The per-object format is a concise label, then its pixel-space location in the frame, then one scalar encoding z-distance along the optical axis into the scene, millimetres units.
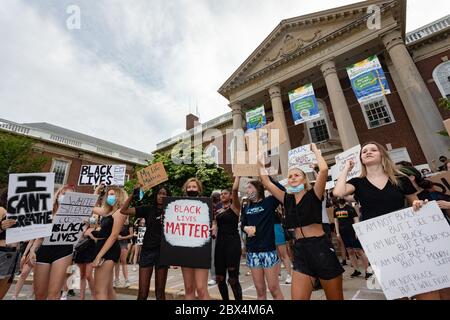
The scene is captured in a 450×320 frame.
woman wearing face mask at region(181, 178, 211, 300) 3154
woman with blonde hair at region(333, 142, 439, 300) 2275
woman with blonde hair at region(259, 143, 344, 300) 2213
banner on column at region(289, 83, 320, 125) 13414
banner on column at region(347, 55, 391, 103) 11320
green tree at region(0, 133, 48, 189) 19344
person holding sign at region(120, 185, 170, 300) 3366
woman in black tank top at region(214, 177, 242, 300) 3490
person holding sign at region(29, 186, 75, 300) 3246
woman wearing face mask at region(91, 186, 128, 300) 3203
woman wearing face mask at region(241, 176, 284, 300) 3094
